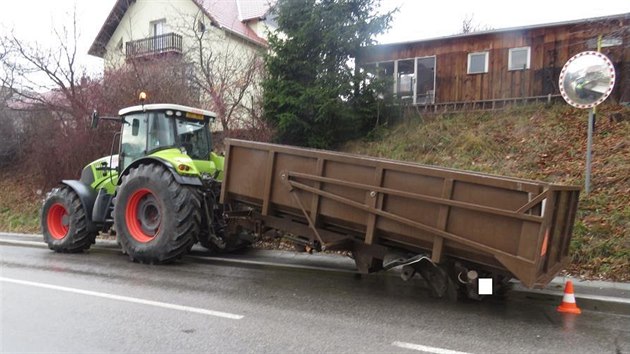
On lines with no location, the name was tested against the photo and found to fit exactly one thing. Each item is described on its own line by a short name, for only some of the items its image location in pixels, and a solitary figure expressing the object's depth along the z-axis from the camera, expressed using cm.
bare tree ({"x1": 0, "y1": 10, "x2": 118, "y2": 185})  1520
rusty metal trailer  462
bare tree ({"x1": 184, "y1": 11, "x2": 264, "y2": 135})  1410
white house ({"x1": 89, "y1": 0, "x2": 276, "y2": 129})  1434
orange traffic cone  515
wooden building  1297
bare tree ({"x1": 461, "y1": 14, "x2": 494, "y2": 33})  3058
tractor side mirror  828
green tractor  716
